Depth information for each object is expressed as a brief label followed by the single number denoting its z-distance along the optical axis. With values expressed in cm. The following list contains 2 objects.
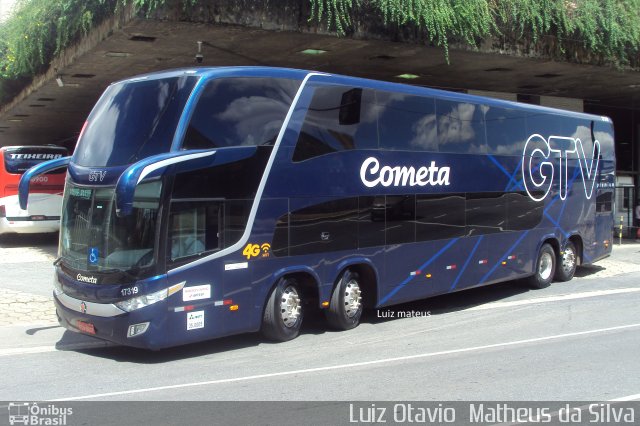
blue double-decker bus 838
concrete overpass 1329
